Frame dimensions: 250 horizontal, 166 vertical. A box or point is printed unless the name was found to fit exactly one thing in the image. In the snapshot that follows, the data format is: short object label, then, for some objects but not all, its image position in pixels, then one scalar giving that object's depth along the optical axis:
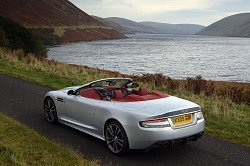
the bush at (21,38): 41.34
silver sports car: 5.09
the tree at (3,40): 36.38
